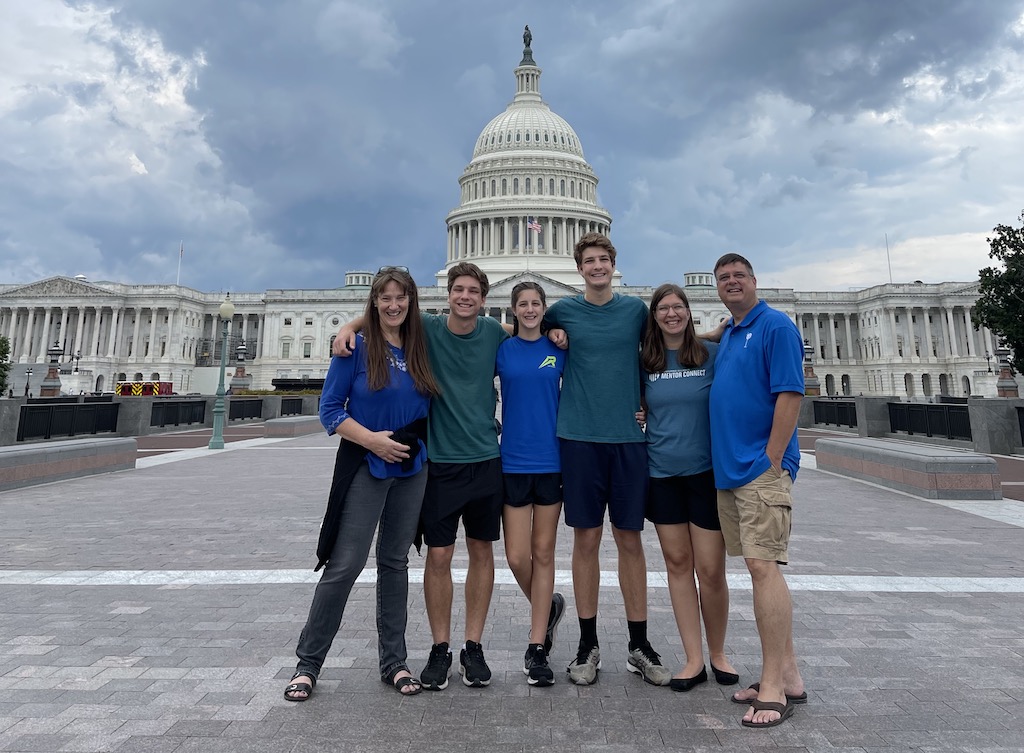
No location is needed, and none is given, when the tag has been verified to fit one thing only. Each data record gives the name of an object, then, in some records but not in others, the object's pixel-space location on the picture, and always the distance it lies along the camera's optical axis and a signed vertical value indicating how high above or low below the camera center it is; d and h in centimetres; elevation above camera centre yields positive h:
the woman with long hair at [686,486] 386 -39
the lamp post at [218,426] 1905 +14
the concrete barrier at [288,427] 2502 +12
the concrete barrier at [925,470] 1039 -85
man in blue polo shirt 354 -23
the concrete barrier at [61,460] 1106 -60
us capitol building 8938 +1773
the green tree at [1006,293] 3600 +817
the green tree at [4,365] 5330 +639
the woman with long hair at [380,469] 373 -26
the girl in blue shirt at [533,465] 396 -25
